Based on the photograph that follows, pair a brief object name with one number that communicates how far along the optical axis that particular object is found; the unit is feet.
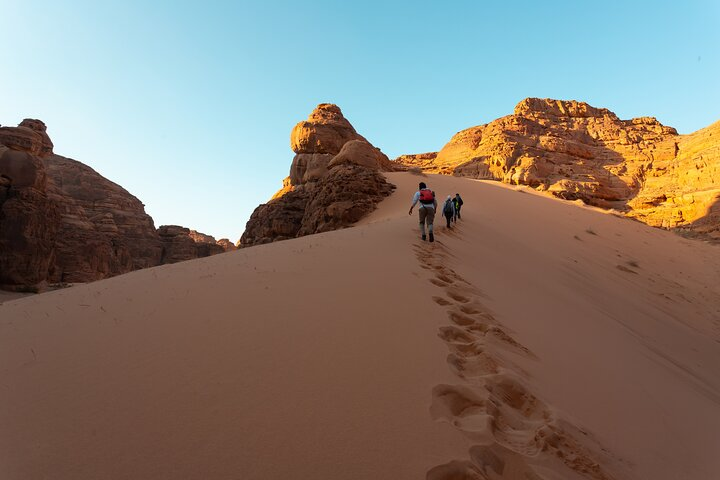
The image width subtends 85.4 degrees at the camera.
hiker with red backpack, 23.63
